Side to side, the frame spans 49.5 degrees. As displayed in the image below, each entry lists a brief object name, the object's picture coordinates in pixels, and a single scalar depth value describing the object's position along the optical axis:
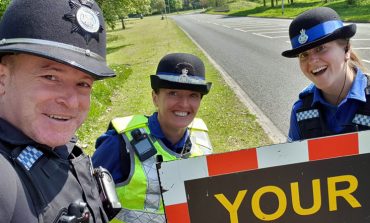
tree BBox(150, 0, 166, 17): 114.53
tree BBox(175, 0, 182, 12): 142.38
